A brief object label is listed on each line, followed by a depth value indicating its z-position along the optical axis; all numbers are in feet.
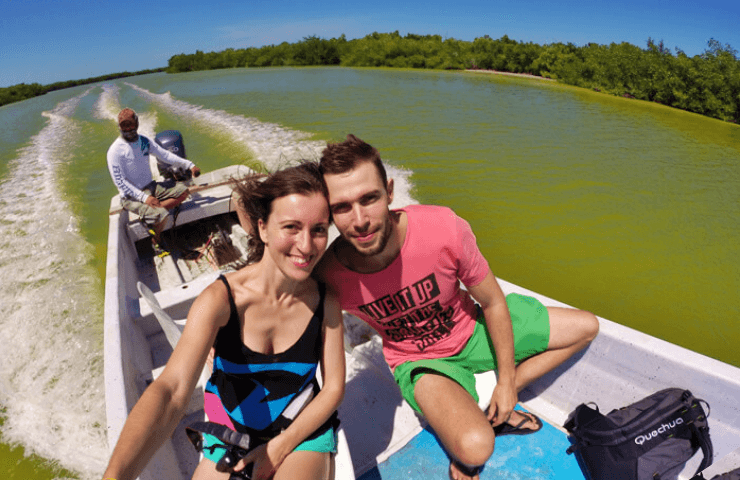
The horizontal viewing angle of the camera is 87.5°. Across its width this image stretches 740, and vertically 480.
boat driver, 12.44
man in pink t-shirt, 4.88
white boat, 5.67
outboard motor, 17.54
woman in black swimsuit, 4.41
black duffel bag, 5.51
